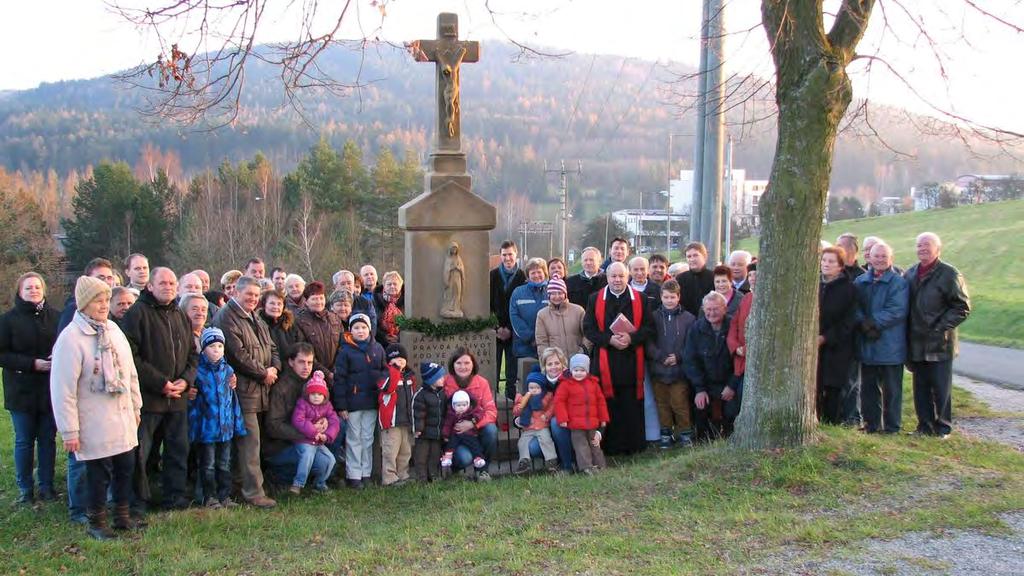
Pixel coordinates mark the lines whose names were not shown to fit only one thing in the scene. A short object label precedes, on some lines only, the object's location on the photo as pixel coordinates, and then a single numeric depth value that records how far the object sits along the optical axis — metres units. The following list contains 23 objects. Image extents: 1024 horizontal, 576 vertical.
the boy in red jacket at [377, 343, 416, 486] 7.92
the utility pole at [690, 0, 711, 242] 11.32
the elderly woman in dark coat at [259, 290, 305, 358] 7.73
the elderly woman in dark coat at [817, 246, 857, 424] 8.27
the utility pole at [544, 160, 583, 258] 37.84
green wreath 9.39
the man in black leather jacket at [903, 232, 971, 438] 8.03
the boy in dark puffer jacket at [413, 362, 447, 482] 7.93
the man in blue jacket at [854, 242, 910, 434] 8.20
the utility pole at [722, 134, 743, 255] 25.05
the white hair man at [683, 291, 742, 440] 8.52
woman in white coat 5.85
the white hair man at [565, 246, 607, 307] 10.17
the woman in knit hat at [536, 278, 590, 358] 9.05
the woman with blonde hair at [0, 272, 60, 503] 6.97
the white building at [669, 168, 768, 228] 50.15
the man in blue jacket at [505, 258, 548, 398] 9.65
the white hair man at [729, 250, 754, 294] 9.52
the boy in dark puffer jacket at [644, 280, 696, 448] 8.79
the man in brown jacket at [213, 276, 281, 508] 7.23
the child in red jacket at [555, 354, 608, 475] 7.94
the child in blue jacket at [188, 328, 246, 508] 7.02
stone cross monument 9.52
